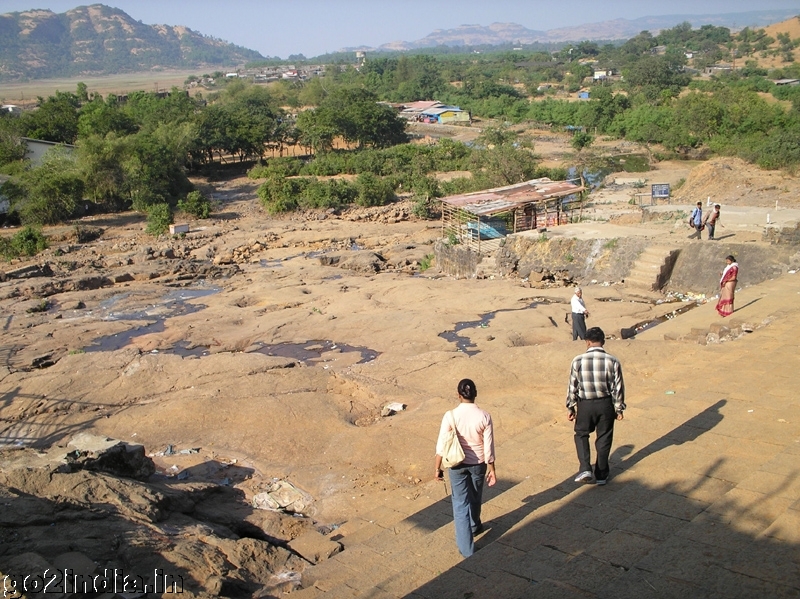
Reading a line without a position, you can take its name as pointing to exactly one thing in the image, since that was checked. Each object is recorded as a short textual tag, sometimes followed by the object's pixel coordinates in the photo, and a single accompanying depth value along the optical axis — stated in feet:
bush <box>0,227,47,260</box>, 82.74
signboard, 79.61
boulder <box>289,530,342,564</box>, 19.35
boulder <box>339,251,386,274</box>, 73.00
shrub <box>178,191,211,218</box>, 104.27
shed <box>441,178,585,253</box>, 69.31
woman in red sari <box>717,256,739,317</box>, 37.09
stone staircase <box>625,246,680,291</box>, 53.93
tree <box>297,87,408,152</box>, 155.74
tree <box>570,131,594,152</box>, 145.48
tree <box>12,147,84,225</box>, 95.81
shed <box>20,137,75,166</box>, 122.11
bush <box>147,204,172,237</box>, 94.53
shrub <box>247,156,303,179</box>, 132.69
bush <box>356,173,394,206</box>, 107.24
